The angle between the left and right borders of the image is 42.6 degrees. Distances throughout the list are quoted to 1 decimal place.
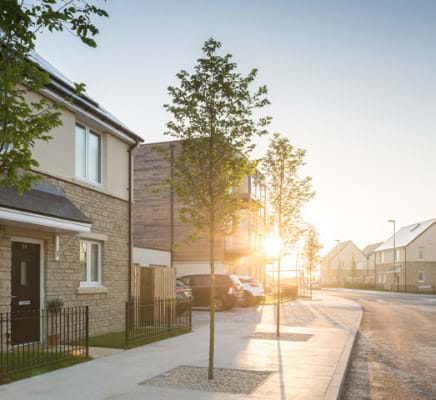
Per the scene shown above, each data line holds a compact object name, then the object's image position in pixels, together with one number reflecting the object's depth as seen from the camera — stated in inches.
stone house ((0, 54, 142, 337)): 449.4
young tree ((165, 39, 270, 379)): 361.1
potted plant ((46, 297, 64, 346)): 473.0
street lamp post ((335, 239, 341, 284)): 4111.5
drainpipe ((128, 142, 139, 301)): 655.8
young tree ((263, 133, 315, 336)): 625.3
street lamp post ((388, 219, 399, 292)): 2594.0
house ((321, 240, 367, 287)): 4069.9
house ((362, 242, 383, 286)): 4040.4
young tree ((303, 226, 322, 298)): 1918.1
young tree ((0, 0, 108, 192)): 237.8
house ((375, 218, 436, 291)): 2856.8
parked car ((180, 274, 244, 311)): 1000.9
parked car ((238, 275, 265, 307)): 1120.2
